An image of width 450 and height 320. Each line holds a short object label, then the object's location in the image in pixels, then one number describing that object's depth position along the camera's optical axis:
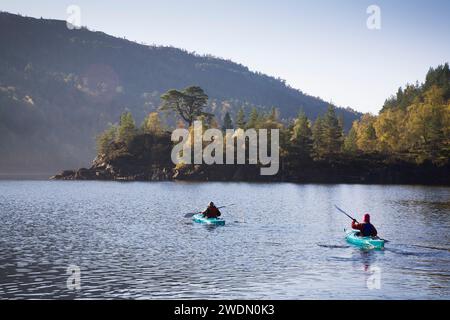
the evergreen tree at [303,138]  155.62
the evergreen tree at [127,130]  168.07
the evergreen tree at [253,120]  161.75
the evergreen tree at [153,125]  171.38
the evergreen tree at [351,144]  158.43
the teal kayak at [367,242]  41.22
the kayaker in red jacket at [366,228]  42.22
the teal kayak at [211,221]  55.36
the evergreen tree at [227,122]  175.62
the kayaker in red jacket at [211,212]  56.03
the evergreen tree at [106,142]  173.00
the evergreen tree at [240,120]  165.24
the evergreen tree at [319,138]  156.35
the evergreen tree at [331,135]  157.75
